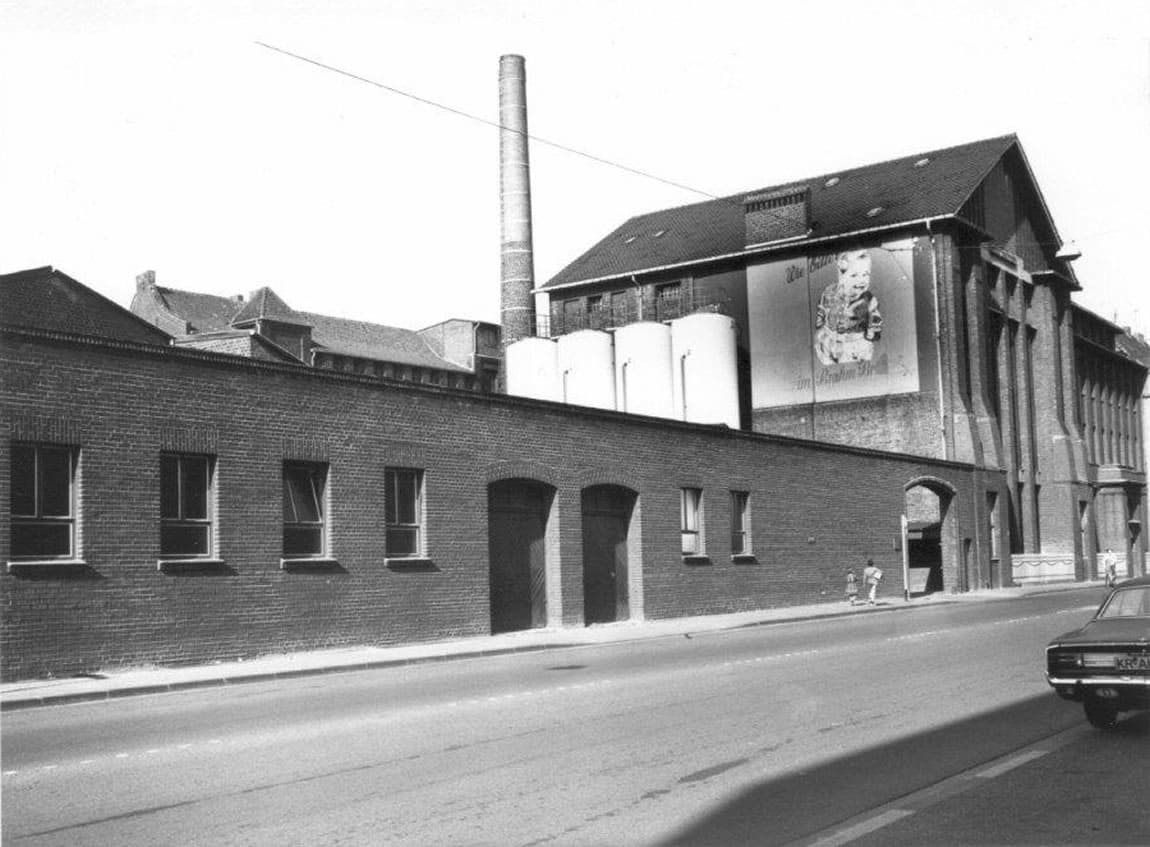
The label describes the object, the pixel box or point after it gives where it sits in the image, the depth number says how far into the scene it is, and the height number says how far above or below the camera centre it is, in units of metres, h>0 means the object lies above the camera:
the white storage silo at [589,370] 52.41 +7.00
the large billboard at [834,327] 49.91 +8.21
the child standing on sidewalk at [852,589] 36.31 -1.29
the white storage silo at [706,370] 49.31 +6.49
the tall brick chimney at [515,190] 47.94 +12.95
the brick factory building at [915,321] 49.22 +8.68
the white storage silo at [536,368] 53.72 +7.24
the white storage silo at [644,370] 50.84 +6.74
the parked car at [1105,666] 10.41 -1.04
